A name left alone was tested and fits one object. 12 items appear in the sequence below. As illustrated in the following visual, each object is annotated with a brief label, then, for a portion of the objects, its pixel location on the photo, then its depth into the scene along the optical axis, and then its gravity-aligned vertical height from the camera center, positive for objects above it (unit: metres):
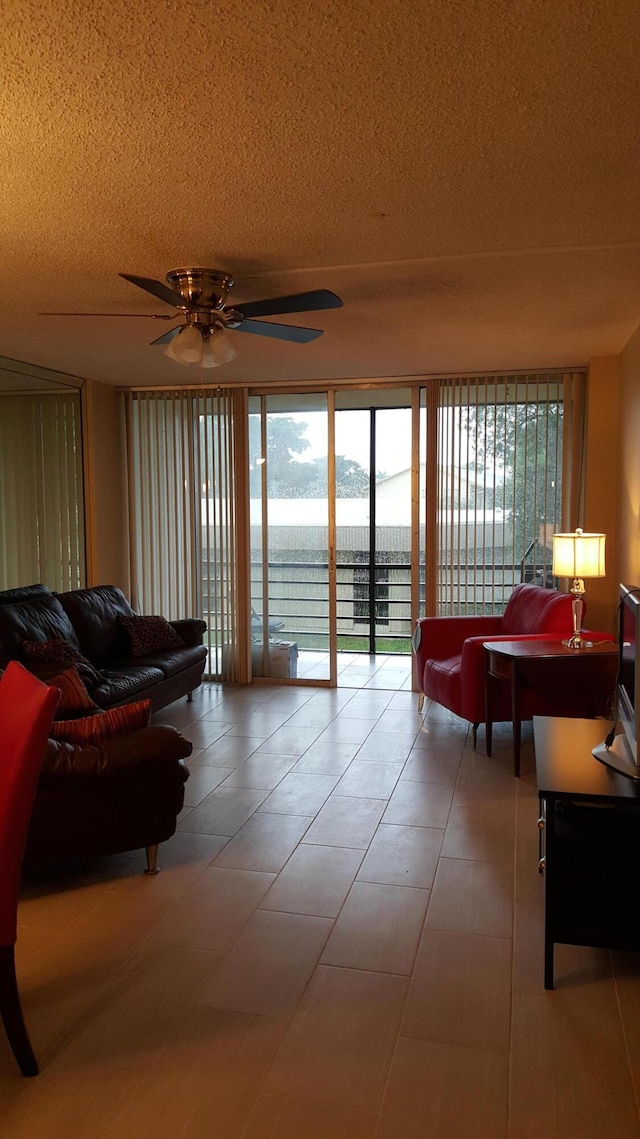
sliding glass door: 6.44 -0.09
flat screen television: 2.40 -0.60
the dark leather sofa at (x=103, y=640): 4.57 -0.76
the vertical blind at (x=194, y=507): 6.59 +0.18
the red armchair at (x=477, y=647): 4.59 -0.81
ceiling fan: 3.11 +0.88
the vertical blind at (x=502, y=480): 5.83 +0.33
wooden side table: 4.14 -0.80
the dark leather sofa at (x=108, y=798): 2.81 -1.01
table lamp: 4.46 -0.21
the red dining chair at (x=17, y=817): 1.96 -0.74
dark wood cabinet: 2.31 -1.07
